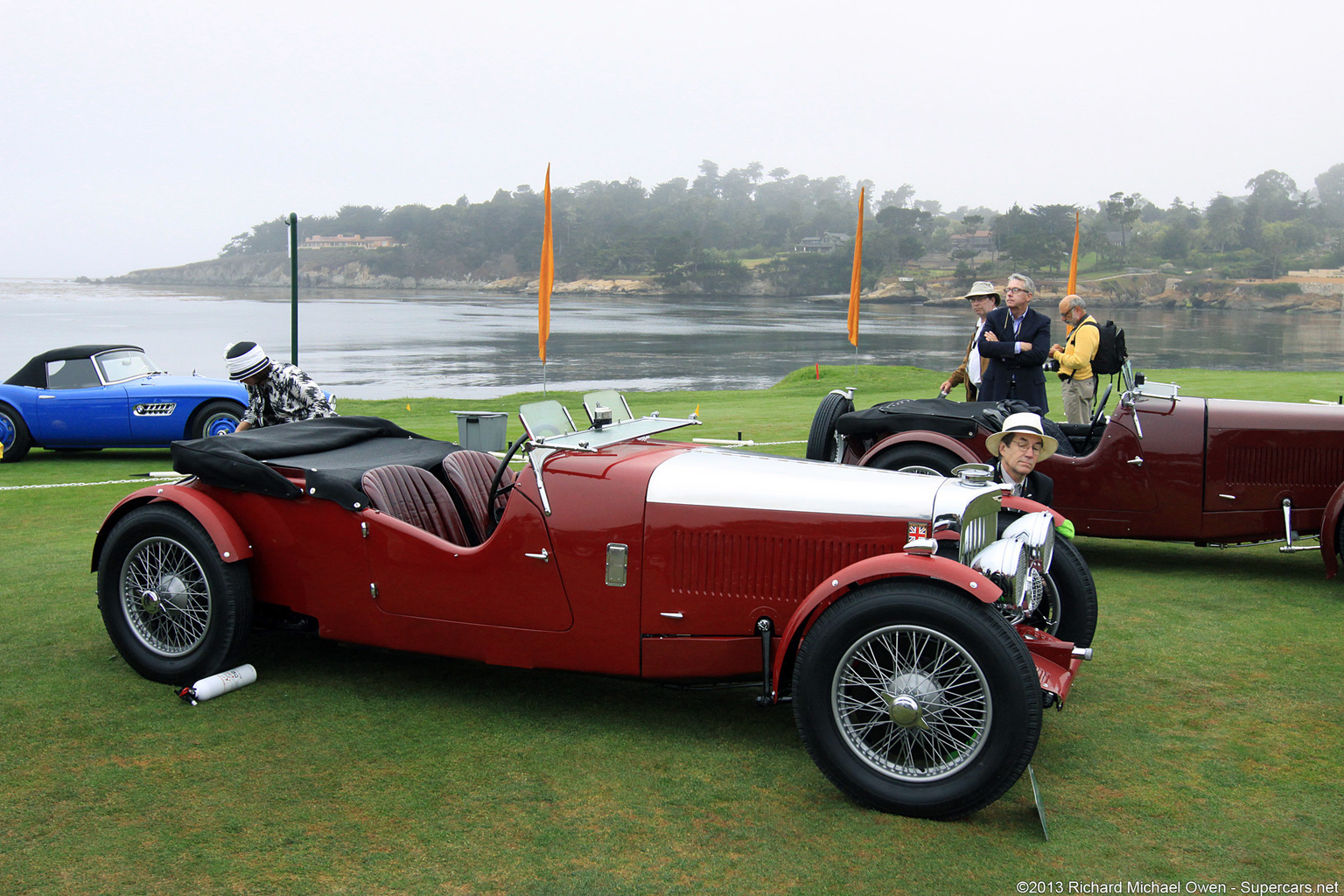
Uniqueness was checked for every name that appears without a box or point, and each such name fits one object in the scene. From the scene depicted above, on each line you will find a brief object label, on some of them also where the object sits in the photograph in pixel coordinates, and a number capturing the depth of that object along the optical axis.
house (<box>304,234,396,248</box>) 192.12
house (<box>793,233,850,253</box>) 169.00
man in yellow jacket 9.05
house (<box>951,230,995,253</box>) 141.12
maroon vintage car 6.33
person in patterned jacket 5.93
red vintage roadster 3.38
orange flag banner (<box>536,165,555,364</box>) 19.79
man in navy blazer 7.75
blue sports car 12.19
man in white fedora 4.73
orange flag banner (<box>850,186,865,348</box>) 26.31
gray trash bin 7.09
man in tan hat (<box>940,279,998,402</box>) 8.16
